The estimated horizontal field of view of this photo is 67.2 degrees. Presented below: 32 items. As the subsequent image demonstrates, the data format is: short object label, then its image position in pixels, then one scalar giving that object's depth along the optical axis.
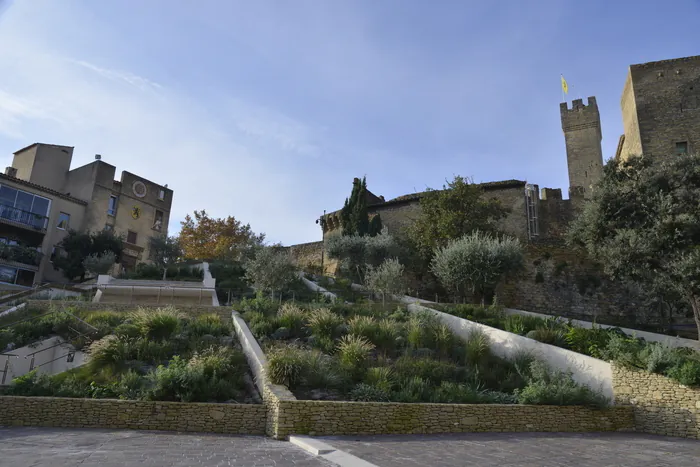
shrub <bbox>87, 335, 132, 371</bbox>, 12.83
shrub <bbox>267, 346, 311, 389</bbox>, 11.66
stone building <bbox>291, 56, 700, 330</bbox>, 28.45
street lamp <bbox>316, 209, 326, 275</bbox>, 41.17
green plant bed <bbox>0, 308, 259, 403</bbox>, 11.12
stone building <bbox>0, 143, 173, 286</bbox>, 31.80
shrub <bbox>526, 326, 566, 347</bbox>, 15.78
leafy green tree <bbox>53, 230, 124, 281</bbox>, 32.44
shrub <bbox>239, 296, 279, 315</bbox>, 18.95
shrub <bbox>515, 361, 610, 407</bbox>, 12.50
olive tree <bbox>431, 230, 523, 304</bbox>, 22.53
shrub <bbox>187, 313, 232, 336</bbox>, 16.11
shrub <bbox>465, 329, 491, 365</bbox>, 15.27
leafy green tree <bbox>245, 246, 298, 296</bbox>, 22.86
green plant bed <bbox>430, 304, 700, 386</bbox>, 12.80
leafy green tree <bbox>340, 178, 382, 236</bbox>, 34.16
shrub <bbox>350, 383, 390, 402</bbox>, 11.55
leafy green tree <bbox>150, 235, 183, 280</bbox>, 35.91
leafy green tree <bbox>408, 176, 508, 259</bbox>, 28.53
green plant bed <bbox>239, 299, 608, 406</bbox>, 12.03
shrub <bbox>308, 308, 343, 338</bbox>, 16.12
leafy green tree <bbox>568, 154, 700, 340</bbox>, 17.58
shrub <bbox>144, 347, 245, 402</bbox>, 11.01
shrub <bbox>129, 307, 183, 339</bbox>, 15.01
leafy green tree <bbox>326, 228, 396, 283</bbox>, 29.05
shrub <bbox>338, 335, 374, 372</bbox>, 13.20
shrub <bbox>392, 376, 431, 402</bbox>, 11.76
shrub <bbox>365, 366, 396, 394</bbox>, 12.00
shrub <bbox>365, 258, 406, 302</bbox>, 22.42
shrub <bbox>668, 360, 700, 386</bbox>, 12.22
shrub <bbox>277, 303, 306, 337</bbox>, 16.66
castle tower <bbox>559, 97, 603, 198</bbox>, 46.78
